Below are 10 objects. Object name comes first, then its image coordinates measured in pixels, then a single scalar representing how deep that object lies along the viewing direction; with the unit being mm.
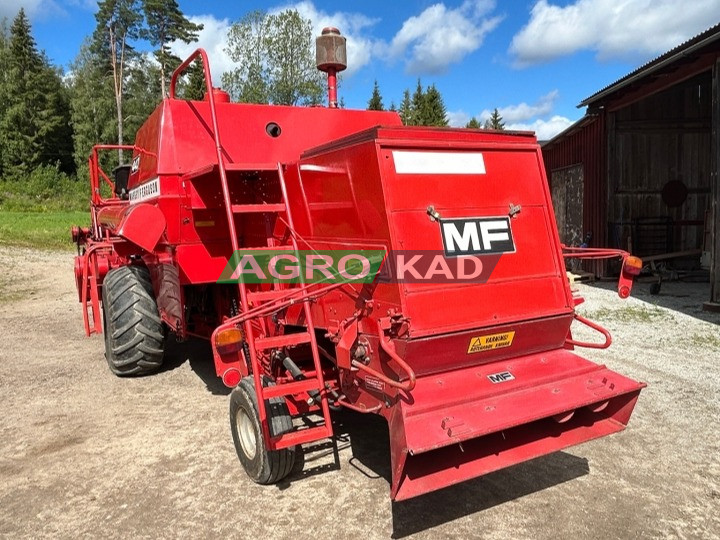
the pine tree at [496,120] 51312
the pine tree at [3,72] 40656
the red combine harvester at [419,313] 2973
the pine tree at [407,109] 52678
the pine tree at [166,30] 35750
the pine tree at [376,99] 55188
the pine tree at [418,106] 50500
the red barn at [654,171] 12609
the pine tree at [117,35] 35062
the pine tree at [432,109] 50062
